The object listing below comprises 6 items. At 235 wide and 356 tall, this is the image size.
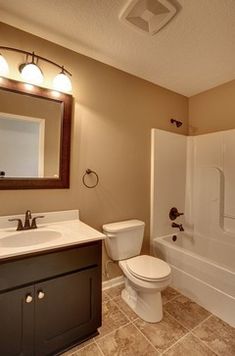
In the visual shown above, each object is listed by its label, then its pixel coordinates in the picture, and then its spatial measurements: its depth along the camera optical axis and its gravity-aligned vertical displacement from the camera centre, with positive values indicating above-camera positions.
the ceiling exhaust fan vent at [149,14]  1.28 +1.18
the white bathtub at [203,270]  1.65 -0.87
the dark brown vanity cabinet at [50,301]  1.11 -0.77
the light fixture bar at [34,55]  1.50 +1.00
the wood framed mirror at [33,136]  1.53 +0.36
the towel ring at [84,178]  1.90 +0.02
